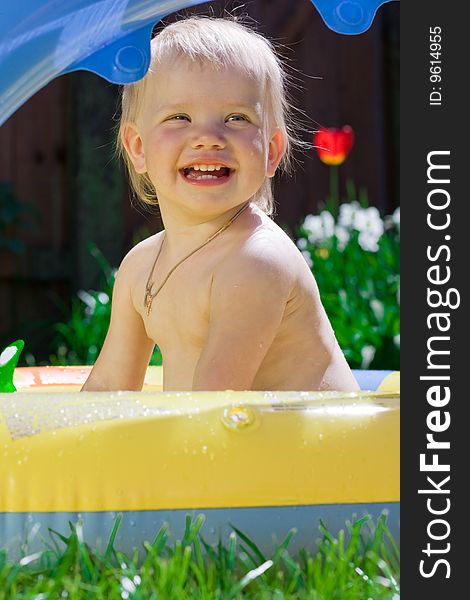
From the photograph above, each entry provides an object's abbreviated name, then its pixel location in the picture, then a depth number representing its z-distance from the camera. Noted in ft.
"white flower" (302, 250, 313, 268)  13.06
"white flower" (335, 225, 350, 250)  13.26
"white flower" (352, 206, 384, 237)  13.28
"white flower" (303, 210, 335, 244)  13.39
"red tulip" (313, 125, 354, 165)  12.70
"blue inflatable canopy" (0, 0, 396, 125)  5.89
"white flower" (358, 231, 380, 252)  13.15
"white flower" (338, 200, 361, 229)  13.43
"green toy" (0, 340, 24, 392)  7.20
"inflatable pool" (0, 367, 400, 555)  4.95
